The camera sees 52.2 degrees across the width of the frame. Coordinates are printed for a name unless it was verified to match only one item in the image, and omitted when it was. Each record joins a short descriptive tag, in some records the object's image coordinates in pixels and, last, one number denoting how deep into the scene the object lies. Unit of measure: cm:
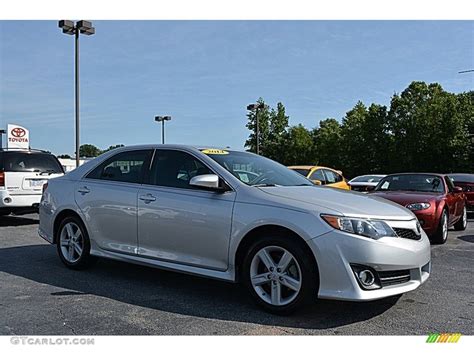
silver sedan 397
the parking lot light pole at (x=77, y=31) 1664
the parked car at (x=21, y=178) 987
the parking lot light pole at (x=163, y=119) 3506
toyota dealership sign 2580
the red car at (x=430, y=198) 812
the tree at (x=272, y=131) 5300
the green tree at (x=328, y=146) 4756
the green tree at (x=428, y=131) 3716
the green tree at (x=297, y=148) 5209
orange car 1233
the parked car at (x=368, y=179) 2351
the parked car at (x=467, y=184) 1272
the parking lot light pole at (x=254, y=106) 3193
